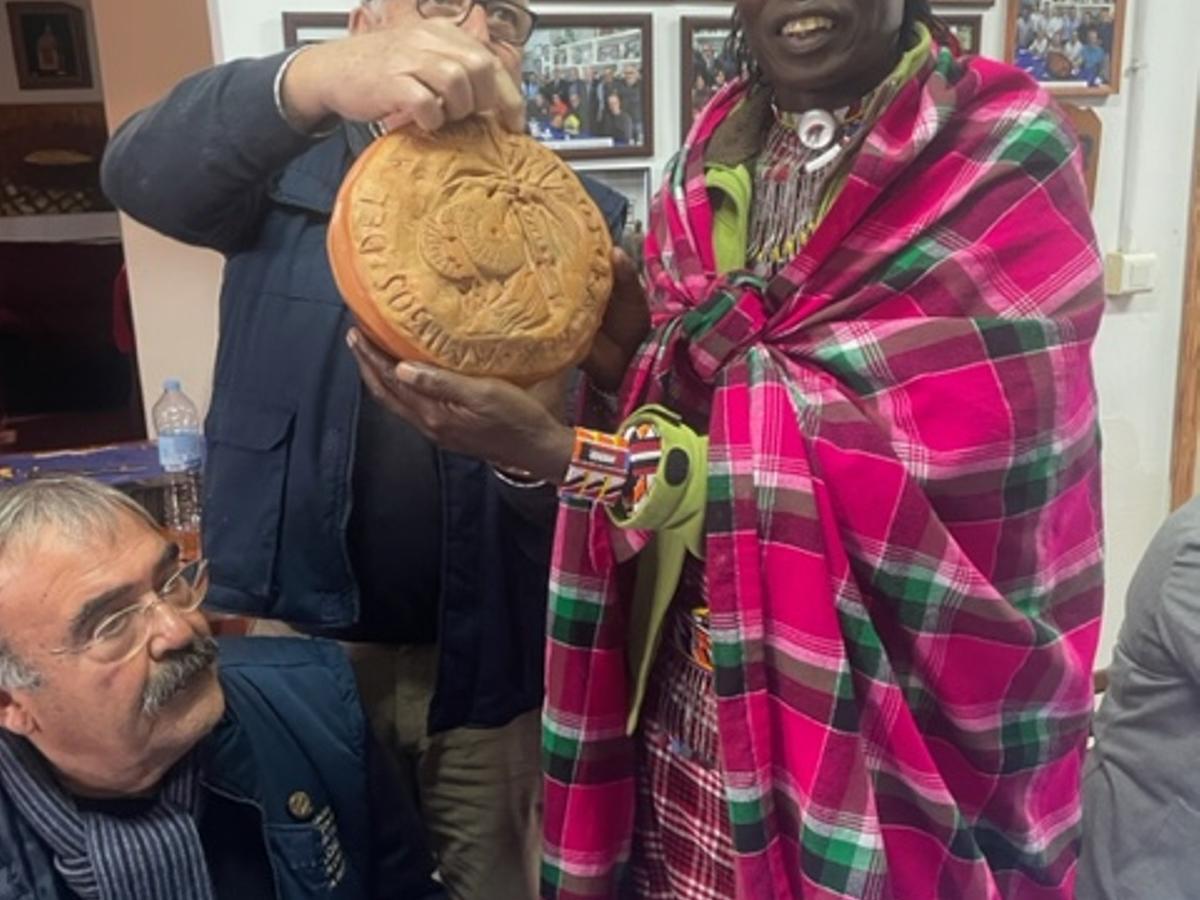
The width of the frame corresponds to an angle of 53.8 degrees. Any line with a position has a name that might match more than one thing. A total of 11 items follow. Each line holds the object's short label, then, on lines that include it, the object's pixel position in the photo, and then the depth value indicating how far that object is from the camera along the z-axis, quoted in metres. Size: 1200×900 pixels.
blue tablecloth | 2.01
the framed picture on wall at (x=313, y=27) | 1.54
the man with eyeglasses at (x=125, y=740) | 0.93
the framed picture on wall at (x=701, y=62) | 1.74
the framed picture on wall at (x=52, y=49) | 4.11
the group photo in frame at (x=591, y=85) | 1.68
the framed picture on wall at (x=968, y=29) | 1.90
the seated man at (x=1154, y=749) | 1.23
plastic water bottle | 1.90
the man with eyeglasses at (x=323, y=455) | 1.02
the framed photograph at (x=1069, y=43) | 1.95
